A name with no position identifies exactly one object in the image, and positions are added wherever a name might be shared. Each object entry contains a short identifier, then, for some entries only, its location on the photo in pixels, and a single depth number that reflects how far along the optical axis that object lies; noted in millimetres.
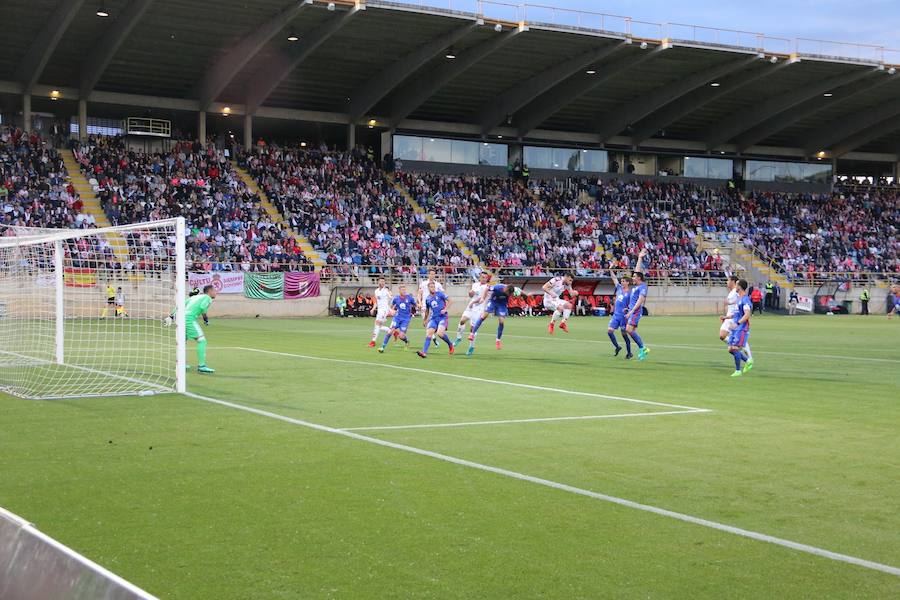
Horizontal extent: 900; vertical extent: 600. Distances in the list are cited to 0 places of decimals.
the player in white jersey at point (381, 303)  24795
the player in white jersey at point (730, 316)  18797
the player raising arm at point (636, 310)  21422
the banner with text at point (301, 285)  45281
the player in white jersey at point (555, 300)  29812
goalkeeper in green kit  17500
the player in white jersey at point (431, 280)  22453
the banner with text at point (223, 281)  42000
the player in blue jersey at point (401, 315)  22797
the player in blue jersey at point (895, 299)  47047
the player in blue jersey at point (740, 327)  18281
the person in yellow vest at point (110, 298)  29291
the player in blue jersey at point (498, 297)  23253
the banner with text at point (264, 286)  44125
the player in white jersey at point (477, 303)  23750
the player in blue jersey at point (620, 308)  22312
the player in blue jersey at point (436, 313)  22125
